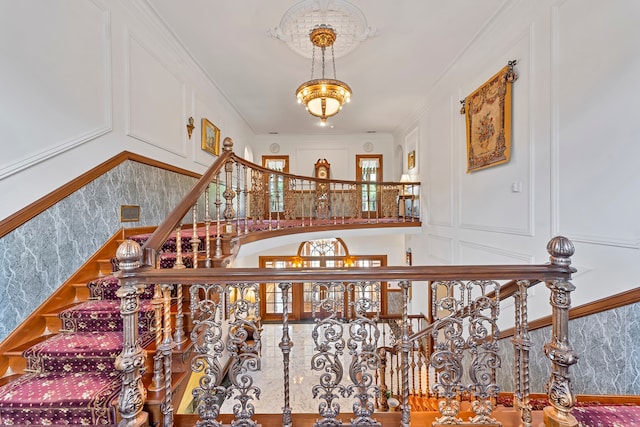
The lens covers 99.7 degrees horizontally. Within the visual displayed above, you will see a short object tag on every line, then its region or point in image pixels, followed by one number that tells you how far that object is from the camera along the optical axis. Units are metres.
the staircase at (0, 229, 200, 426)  1.45
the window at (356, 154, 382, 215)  8.40
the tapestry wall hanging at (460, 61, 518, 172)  3.09
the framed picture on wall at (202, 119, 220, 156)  4.81
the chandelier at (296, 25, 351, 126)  3.28
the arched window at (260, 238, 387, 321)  7.78
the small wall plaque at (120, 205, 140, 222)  2.90
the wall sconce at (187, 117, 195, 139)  4.27
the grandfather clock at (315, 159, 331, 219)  5.80
